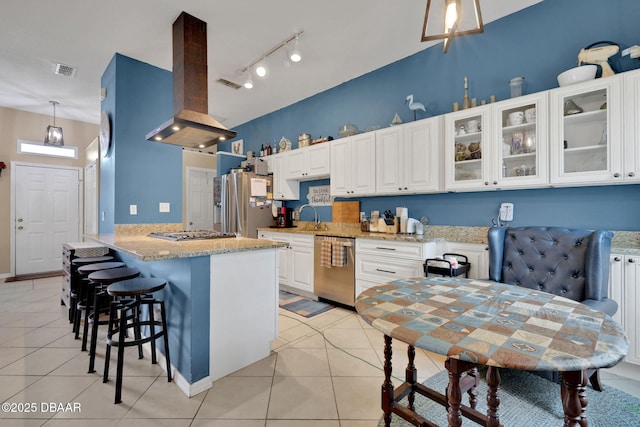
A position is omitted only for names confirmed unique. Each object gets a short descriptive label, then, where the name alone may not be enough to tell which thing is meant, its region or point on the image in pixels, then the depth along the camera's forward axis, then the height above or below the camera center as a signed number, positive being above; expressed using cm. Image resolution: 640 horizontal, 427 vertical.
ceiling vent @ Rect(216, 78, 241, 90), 403 +191
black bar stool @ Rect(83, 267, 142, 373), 202 -49
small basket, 251 -51
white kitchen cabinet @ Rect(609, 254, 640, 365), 191 -56
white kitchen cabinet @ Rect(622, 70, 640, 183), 199 +62
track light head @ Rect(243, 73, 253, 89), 349 +163
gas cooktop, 243 -20
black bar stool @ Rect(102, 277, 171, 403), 176 -70
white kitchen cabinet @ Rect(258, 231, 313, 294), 378 -67
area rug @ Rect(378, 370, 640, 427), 157 -116
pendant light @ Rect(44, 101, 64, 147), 473 +133
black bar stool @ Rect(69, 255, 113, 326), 289 -66
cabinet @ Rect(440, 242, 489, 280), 262 -42
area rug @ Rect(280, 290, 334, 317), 332 -116
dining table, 80 -40
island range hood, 261 +127
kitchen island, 182 -62
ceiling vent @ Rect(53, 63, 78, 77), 355 +186
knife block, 335 -17
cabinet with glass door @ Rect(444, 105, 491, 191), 264 +63
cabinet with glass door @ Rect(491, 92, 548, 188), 236 +62
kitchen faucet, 441 -6
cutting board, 394 +2
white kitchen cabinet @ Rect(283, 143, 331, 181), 404 +76
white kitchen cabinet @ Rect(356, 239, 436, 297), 280 -50
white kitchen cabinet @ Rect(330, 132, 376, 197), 351 +62
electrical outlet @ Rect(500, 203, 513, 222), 273 +1
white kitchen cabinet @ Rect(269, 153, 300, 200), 460 +49
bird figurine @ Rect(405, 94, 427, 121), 319 +123
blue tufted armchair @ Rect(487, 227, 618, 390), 180 -35
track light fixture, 298 +190
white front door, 503 -2
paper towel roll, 334 +1
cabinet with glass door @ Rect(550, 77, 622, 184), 207 +63
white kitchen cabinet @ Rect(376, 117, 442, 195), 298 +62
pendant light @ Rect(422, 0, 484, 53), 137 +96
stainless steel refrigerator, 443 +18
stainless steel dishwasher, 330 -80
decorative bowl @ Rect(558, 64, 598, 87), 219 +109
